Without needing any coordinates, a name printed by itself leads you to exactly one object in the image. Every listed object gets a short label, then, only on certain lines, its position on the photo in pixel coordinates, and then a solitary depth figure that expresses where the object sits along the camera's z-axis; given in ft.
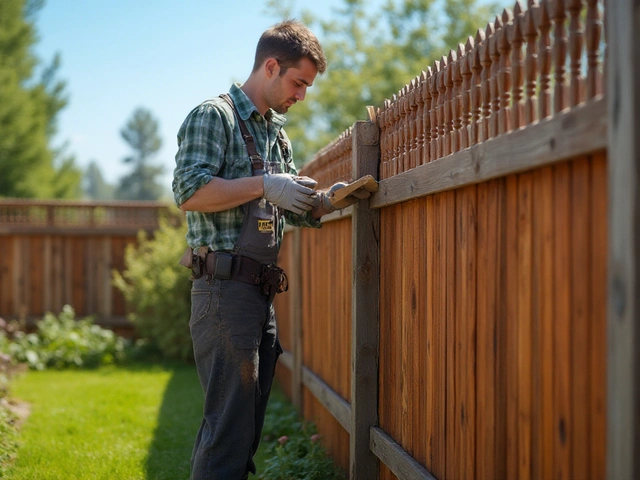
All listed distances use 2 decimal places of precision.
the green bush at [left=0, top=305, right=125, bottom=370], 34.45
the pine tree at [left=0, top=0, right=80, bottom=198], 97.91
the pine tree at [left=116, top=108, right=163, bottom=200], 258.98
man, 11.10
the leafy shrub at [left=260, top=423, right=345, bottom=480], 14.98
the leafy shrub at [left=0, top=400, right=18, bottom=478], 16.86
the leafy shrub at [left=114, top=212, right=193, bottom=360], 35.27
